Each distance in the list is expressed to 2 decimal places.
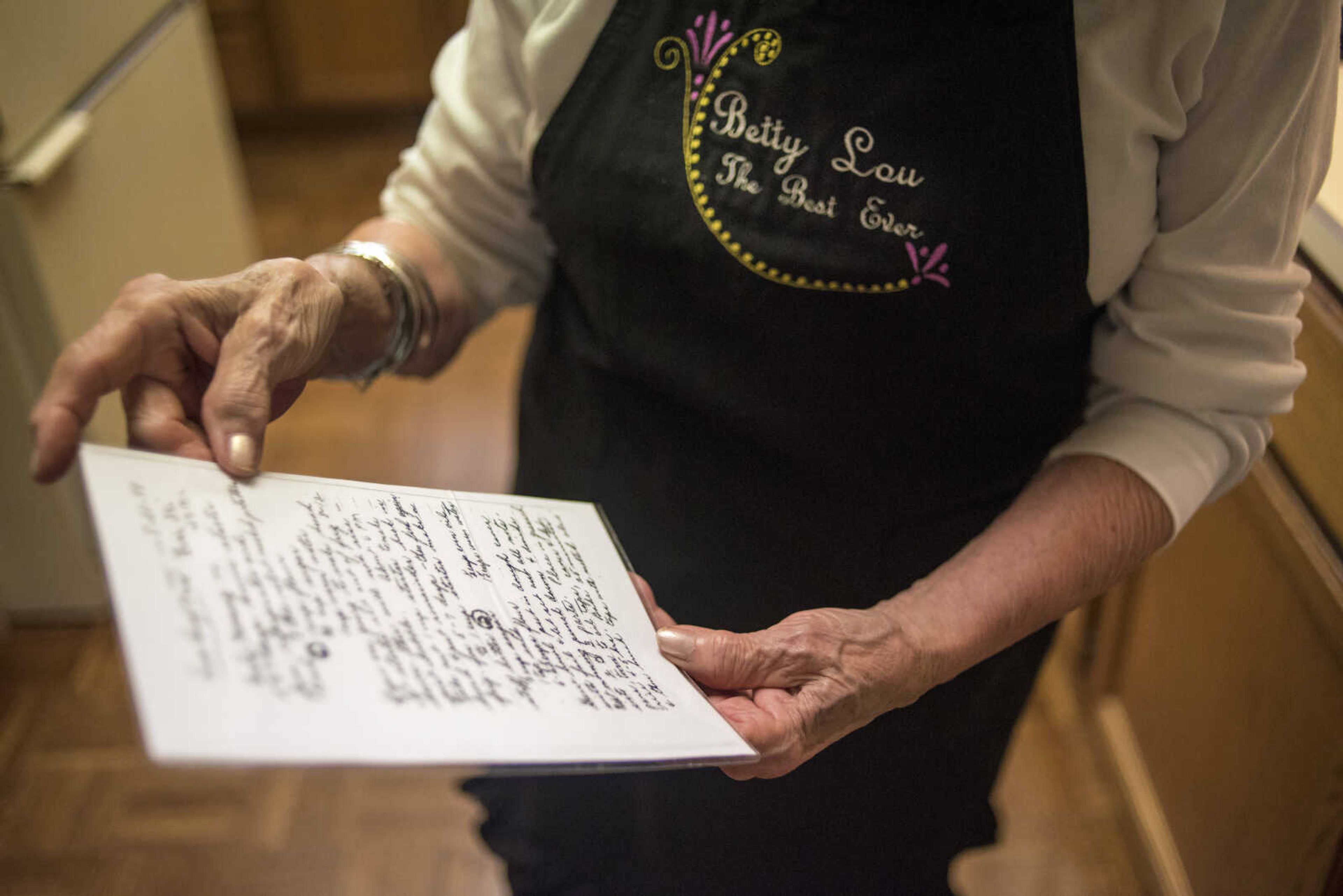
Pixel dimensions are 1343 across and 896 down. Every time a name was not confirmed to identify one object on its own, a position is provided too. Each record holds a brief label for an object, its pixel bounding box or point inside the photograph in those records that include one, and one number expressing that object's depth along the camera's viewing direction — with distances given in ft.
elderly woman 1.57
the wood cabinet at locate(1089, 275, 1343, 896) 2.43
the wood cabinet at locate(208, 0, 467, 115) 8.46
